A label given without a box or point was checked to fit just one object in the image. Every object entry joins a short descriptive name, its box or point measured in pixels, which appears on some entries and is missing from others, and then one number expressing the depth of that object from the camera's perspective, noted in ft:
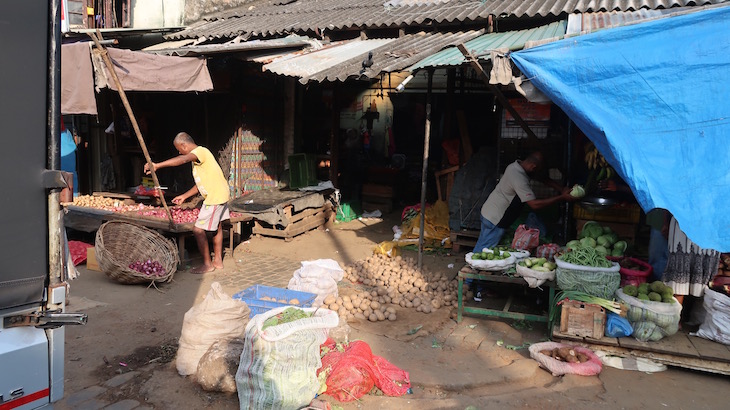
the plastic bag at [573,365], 14.90
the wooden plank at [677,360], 14.74
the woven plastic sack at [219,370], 13.58
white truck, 7.34
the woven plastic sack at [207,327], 14.56
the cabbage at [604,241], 18.86
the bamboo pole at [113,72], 21.45
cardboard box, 24.38
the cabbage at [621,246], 18.67
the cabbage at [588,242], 18.39
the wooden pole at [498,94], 18.05
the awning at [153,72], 22.95
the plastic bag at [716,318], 15.26
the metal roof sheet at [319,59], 25.46
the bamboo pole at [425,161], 22.93
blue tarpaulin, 14.28
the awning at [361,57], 23.68
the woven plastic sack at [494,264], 18.78
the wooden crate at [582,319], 15.81
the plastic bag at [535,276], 17.56
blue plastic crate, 17.13
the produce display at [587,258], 16.63
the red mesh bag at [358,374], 13.62
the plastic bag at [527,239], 21.26
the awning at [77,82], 22.39
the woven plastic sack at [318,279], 20.13
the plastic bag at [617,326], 15.75
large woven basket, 23.17
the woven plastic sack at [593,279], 16.35
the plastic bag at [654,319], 15.39
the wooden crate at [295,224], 30.50
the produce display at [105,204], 29.50
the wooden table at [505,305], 17.83
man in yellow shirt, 23.32
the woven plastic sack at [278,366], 12.27
